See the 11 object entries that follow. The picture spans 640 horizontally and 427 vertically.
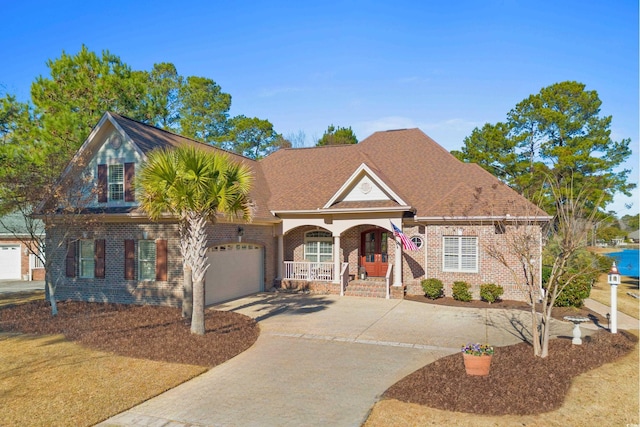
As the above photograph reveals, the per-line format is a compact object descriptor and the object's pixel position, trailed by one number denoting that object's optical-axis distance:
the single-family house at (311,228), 17.17
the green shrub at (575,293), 16.67
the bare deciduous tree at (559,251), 9.33
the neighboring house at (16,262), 27.95
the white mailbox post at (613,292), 11.93
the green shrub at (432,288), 18.81
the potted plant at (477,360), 8.57
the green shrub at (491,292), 18.08
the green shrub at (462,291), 18.47
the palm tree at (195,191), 11.46
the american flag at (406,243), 18.55
